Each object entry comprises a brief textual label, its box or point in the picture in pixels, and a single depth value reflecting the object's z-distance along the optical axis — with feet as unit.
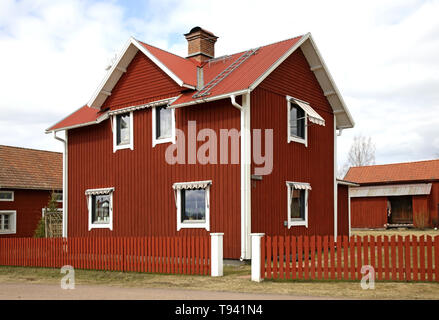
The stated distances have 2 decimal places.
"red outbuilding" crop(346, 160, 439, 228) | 125.59
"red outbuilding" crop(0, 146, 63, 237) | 106.22
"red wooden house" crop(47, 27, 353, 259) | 58.70
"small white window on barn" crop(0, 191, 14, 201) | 105.09
